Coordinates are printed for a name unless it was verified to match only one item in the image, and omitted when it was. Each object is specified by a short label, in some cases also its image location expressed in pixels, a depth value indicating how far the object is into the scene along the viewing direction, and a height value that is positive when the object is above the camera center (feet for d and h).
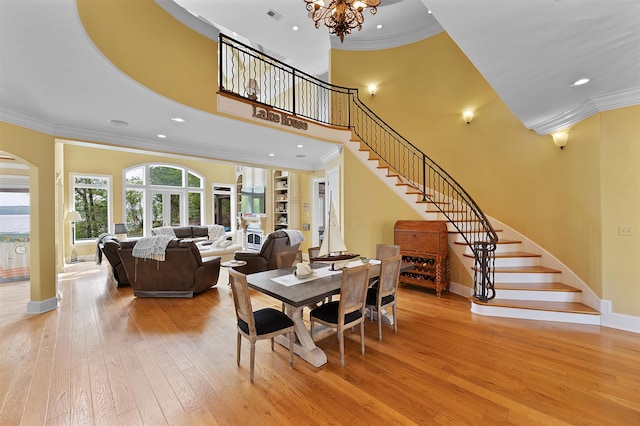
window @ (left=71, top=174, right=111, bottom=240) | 25.86 +1.39
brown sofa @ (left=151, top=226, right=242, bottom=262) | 23.35 -2.56
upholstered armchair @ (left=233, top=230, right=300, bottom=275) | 17.33 -2.67
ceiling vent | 18.51 +14.13
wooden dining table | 7.65 -2.30
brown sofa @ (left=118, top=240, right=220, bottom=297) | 14.52 -3.06
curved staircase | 11.78 -3.68
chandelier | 11.48 +9.08
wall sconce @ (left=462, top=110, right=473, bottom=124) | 18.34 +6.61
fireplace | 30.91 -2.50
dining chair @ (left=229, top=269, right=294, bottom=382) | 7.53 -3.28
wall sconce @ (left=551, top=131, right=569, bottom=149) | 13.20 +3.60
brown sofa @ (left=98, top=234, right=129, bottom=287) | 16.49 -2.79
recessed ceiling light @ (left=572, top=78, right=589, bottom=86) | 9.27 +4.53
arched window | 28.78 +2.22
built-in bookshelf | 29.43 +1.64
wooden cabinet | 15.02 -2.24
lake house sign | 14.71 +5.65
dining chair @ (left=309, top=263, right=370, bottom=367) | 8.25 -3.12
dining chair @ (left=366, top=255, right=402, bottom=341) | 9.83 -2.97
